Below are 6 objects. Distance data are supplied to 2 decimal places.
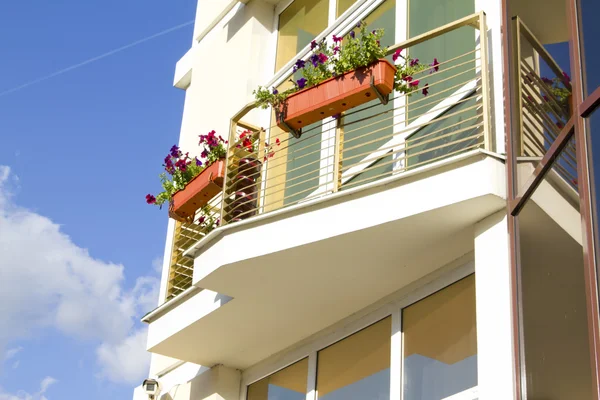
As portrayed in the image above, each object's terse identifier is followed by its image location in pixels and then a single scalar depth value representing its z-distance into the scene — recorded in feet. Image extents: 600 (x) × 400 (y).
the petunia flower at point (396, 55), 25.32
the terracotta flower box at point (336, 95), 25.43
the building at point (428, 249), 18.45
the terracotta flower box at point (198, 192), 30.19
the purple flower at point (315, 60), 27.03
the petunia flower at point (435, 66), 25.02
